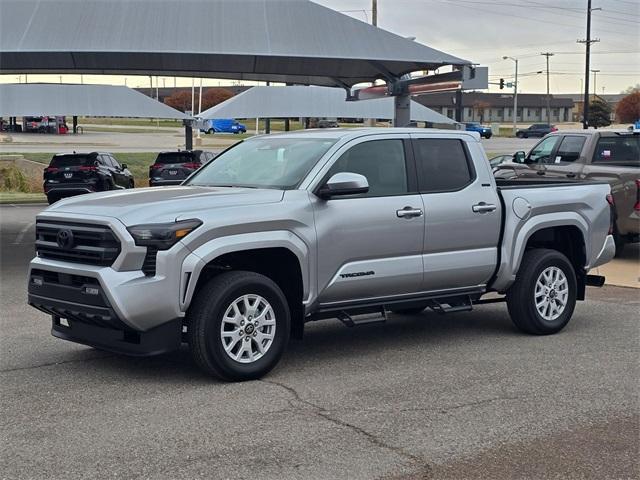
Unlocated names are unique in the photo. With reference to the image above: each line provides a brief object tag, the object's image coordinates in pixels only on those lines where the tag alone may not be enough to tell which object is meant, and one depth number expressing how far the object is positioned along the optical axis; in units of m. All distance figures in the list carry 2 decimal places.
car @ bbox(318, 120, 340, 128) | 59.49
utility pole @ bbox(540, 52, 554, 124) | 106.00
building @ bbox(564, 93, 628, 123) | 118.09
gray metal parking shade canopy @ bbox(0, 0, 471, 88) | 13.19
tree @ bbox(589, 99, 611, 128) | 90.75
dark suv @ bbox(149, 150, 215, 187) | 28.36
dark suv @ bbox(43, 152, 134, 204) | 26.42
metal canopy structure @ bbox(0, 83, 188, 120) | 22.11
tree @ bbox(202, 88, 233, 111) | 99.25
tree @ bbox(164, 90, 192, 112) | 102.57
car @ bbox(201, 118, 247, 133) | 85.12
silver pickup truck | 6.59
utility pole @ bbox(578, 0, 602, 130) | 50.20
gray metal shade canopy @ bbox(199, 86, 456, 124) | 24.81
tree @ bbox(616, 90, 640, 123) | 80.00
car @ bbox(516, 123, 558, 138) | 85.54
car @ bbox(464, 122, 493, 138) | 77.57
